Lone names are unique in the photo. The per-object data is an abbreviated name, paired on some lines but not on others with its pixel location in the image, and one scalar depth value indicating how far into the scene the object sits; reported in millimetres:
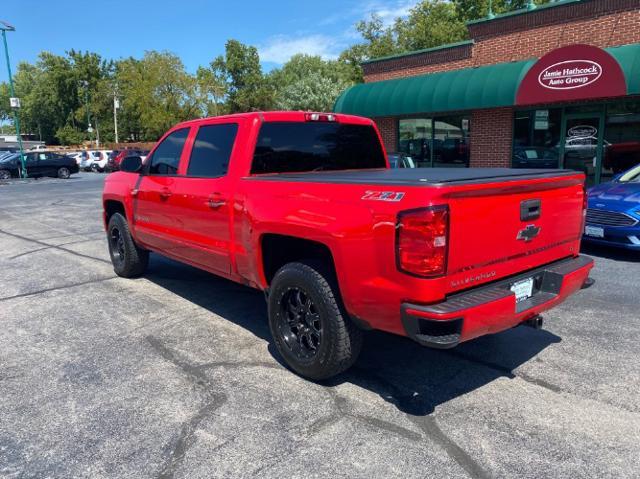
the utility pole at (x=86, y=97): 70362
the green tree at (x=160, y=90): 50562
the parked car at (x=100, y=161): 39188
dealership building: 11977
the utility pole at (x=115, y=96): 60881
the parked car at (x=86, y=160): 39906
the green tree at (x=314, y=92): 46062
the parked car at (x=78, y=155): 41688
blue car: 7016
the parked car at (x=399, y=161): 11859
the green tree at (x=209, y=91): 52750
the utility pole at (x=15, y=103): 26561
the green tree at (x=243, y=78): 69500
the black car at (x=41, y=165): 28859
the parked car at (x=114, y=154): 34100
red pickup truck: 2863
